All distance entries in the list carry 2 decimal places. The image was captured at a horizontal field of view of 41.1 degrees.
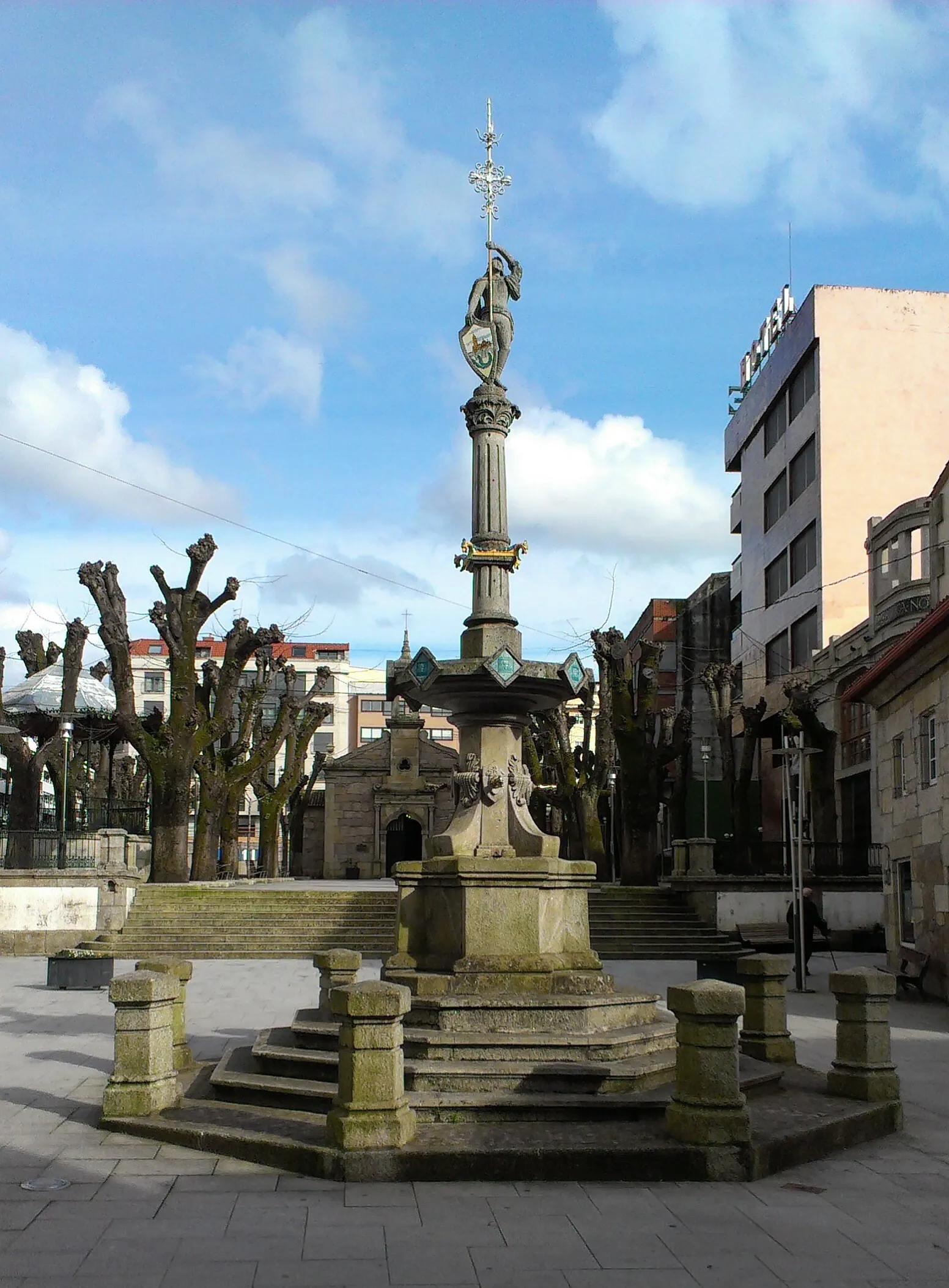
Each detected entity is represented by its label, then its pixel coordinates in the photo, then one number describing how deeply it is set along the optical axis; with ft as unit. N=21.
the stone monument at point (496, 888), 30.55
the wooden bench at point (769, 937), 86.07
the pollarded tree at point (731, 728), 105.40
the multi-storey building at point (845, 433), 128.47
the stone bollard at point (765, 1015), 36.04
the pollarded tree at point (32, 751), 99.91
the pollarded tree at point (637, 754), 103.60
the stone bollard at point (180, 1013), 35.14
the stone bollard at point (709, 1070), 25.63
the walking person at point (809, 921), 72.28
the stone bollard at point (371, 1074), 25.36
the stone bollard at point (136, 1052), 29.48
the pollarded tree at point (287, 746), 138.00
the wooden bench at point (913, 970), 60.29
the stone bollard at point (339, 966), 38.70
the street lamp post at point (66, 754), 89.61
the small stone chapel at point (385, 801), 193.26
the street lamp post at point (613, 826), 146.51
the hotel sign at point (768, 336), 147.84
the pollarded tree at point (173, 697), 93.45
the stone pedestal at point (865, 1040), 31.45
